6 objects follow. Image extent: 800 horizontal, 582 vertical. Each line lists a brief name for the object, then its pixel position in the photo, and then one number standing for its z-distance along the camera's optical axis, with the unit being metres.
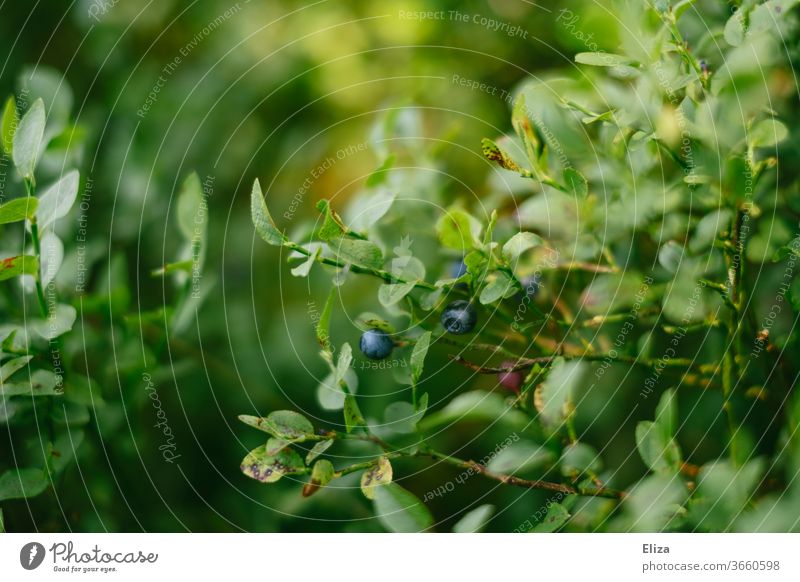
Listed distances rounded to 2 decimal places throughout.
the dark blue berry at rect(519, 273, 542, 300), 0.51
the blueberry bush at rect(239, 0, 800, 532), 0.48
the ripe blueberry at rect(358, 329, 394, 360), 0.48
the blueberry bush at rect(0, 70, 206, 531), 0.49
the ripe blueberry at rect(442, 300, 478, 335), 0.48
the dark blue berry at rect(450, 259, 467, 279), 0.50
